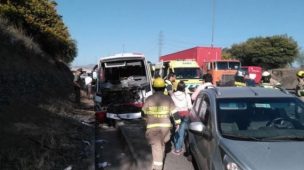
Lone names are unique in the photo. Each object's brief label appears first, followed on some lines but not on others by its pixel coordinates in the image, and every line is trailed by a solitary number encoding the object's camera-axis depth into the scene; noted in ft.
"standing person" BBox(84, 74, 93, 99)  50.25
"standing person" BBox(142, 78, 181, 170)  15.24
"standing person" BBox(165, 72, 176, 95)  28.86
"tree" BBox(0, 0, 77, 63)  50.07
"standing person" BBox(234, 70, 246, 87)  26.66
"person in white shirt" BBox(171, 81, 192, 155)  19.09
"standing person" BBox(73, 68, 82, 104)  38.64
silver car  9.55
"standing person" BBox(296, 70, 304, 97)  28.76
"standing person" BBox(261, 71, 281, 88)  26.41
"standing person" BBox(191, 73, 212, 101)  22.32
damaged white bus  28.62
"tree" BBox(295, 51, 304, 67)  155.64
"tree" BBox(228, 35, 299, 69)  144.98
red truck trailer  57.34
